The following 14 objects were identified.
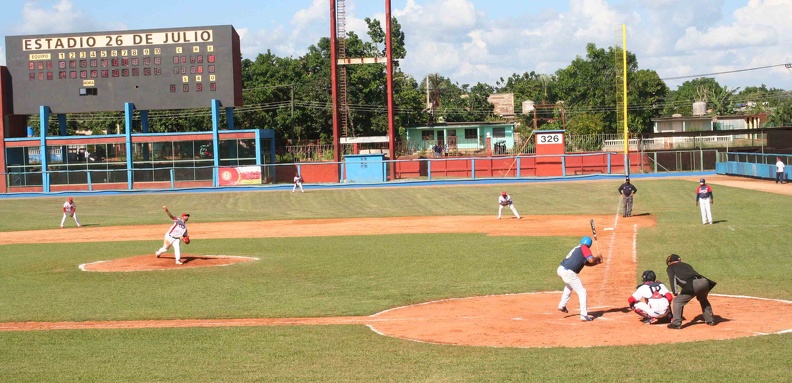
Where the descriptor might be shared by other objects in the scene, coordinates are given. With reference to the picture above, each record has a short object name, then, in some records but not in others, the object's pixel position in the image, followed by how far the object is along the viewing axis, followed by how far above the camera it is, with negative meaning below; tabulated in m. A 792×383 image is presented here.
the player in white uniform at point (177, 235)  28.27 -1.99
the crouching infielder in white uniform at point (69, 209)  45.44 -1.66
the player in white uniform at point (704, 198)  34.00 -1.52
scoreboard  63.12 +7.99
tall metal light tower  69.31 +8.87
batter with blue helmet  17.33 -2.09
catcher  16.72 -2.72
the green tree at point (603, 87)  104.00 +9.39
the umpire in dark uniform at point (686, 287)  15.95 -2.36
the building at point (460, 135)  95.12 +3.50
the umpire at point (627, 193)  37.78 -1.39
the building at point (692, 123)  95.31 +4.14
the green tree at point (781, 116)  103.69 +5.10
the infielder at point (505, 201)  41.25 -1.71
